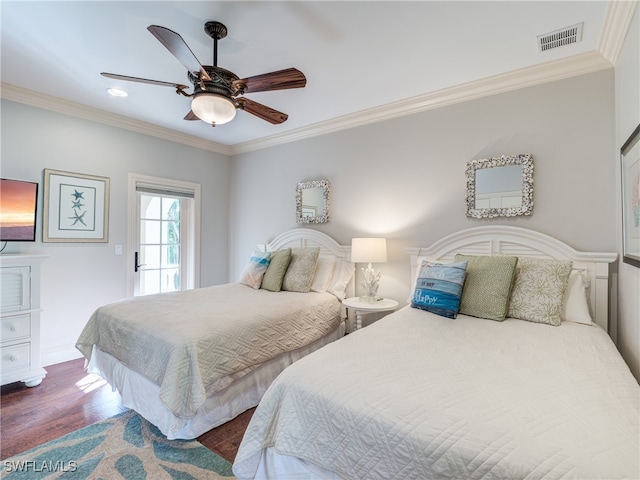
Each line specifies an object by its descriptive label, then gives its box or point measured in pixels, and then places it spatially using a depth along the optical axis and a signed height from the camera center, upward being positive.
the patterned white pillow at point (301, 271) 3.17 -0.29
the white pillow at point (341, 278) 3.30 -0.37
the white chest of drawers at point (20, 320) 2.56 -0.67
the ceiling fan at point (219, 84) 1.89 +1.02
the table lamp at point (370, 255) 2.97 -0.11
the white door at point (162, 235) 3.74 +0.10
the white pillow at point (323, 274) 3.26 -0.33
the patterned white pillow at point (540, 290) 1.99 -0.31
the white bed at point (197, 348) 1.87 -0.75
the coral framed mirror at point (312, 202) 3.71 +0.52
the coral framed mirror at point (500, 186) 2.52 +0.50
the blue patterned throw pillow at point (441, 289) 2.12 -0.33
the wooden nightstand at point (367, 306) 2.76 -0.57
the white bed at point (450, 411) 0.84 -0.53
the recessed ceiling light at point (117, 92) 2.86 +1.41
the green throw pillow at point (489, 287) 2.06 -0.30
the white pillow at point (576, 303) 2.04 -0.39
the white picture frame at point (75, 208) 3.08 +0.36
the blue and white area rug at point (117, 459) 1.69 -1.26
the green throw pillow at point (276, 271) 3.20 -0.29
